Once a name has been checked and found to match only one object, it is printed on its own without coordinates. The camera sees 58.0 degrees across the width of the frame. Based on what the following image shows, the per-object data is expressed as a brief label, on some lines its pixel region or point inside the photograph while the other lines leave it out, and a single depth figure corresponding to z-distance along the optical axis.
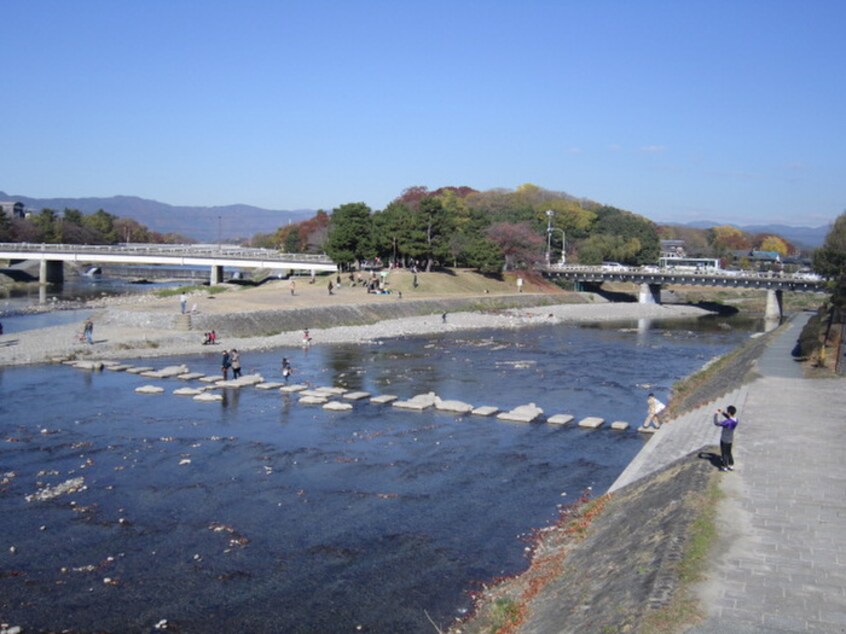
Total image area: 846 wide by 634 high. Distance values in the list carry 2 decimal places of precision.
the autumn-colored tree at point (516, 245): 86.69
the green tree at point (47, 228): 108.50
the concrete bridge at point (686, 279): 72.69
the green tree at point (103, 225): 126.25
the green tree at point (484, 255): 78.50
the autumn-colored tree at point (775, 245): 164.27
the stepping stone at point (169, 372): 31.88
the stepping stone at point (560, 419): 25.19
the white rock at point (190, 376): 31.56
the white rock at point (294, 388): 29.73
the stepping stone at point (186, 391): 28.38
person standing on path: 15.30
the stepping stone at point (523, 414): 25.52
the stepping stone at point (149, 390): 28.58
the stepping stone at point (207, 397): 27.43
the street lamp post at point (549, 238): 91.34
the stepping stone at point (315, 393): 28.56
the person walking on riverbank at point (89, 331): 37.38
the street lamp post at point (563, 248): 98.51
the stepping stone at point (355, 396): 28.49
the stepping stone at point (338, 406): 26.61
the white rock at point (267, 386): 30.17
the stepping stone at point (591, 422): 24.81
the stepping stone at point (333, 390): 29.22
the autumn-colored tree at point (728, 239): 164.21
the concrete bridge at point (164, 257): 80.19
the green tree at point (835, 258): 37.28
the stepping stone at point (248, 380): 30.56
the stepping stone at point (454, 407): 26.66
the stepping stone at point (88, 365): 32.92
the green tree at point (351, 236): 70.06
